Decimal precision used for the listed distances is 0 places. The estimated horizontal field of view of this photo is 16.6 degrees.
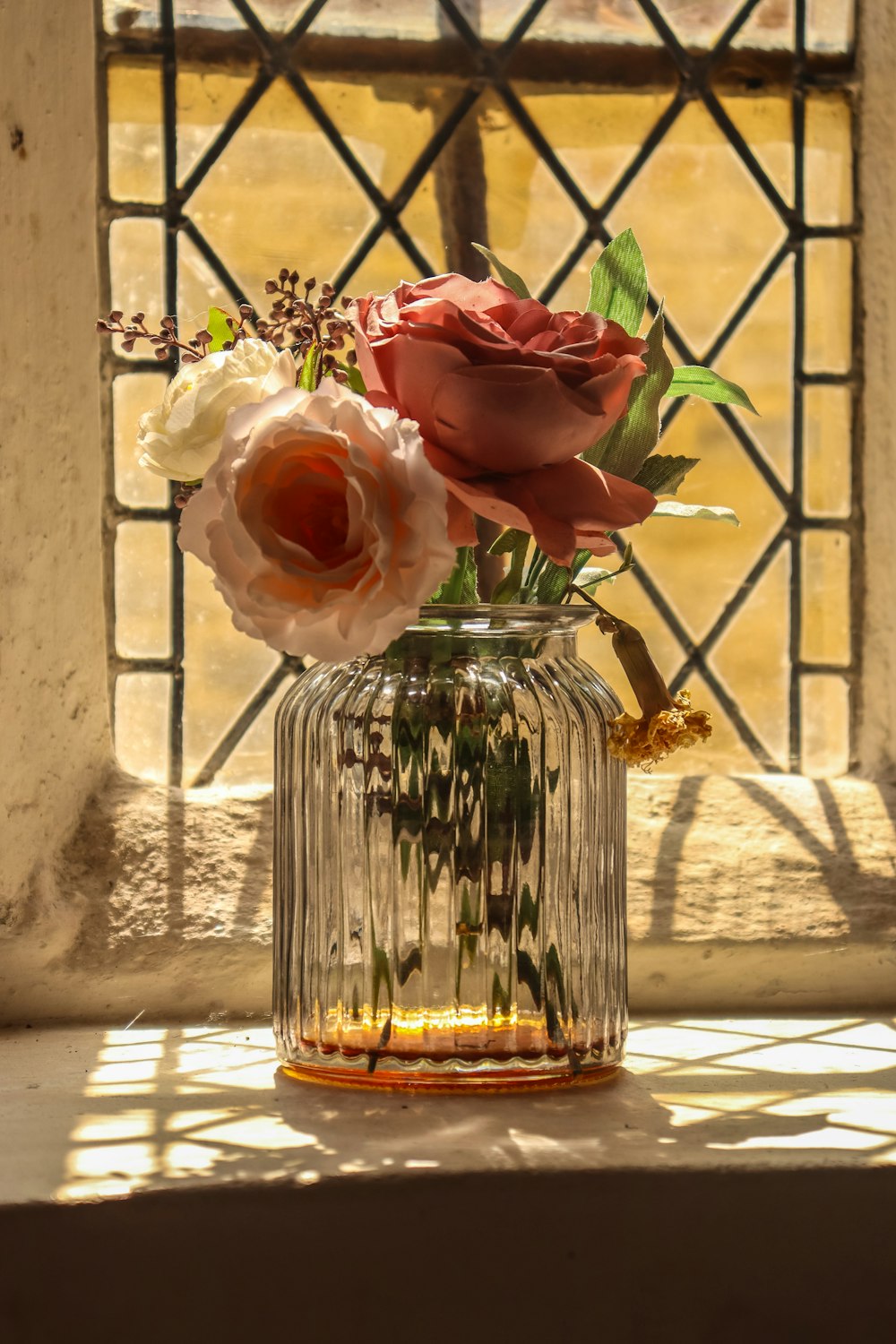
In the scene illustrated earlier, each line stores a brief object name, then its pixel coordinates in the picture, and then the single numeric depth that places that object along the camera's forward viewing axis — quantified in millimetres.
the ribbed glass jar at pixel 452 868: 1134
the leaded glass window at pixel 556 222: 1372
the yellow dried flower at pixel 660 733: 1127
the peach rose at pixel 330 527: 1061
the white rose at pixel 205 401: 1122
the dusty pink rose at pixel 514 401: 1086
